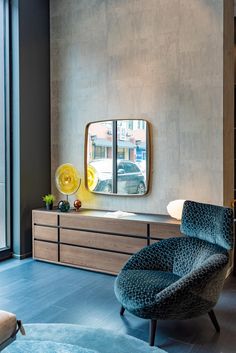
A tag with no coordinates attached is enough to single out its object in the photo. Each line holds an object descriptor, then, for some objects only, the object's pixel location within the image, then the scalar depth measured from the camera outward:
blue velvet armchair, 2.29
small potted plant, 4.44
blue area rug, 2.31
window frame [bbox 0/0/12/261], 4.45
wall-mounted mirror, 4.21
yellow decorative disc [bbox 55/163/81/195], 4.46
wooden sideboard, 3.66
